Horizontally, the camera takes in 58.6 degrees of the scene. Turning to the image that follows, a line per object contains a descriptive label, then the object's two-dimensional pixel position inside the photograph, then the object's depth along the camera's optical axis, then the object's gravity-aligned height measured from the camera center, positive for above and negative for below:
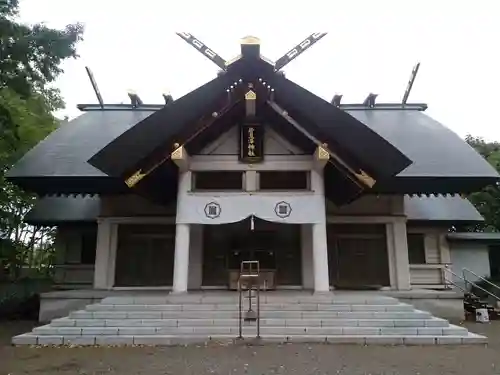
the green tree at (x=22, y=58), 9.55 +4.62
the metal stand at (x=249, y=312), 7.18 -0.67
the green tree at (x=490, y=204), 21.23 +3.27
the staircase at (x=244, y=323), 7.23 -0.88
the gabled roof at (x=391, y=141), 10.74 +3.19
